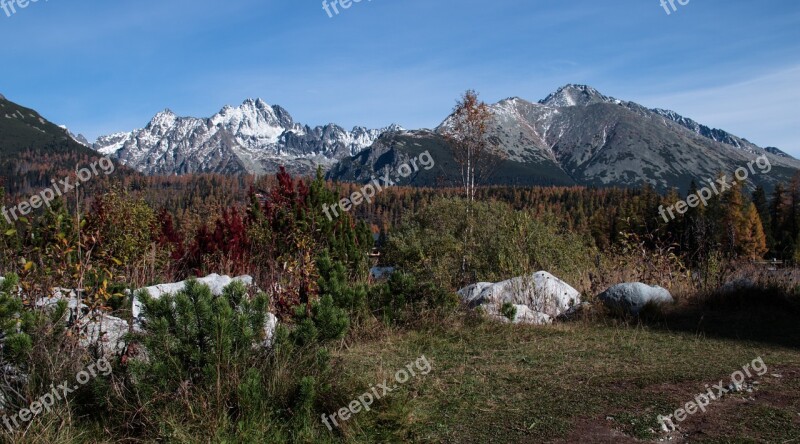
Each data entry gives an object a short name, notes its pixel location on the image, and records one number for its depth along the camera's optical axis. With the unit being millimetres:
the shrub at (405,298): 7953
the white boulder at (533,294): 9234
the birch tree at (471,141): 19297
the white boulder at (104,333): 4754
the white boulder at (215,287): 5863
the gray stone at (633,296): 8693
